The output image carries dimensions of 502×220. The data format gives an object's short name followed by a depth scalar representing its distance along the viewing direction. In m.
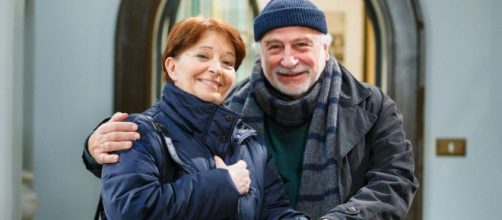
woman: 2.24
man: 2.67
